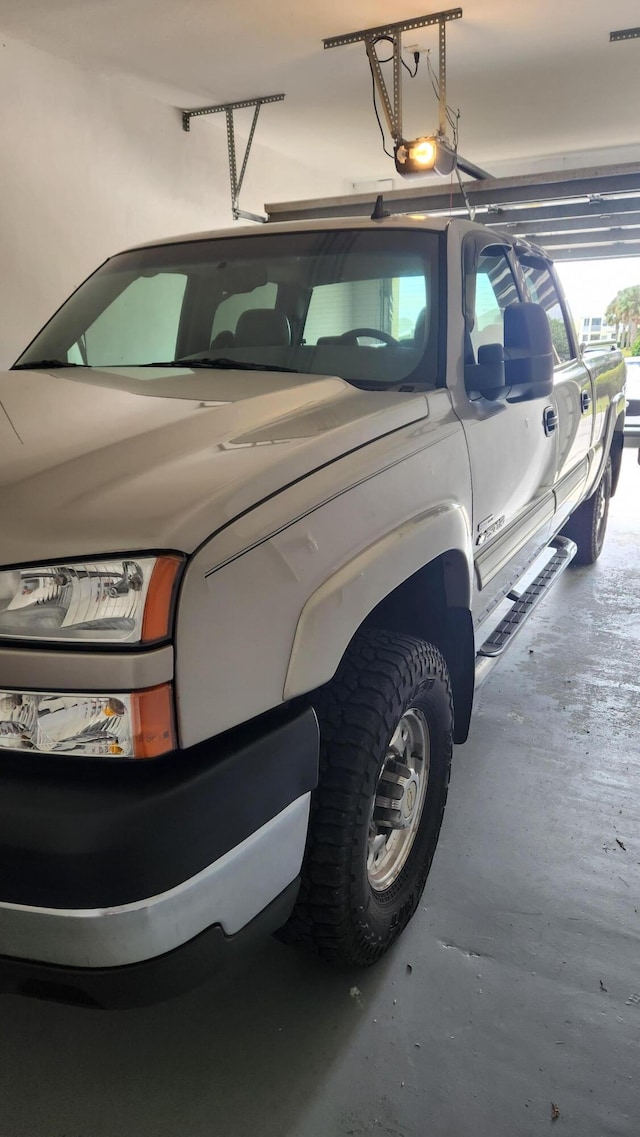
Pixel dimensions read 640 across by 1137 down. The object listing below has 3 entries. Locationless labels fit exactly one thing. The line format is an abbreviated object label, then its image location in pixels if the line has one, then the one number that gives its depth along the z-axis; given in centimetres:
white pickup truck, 111
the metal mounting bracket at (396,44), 495
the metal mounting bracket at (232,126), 651
